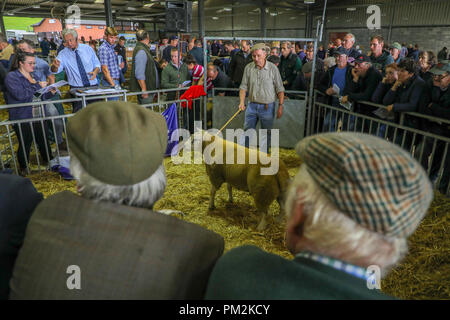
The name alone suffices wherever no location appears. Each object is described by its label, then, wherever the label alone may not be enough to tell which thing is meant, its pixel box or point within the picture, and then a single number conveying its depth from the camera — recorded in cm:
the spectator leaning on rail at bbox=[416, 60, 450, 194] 413
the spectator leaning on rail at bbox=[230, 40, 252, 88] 805
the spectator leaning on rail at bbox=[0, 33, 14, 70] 739
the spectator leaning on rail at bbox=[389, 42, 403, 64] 963
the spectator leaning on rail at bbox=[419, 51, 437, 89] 593
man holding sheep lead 534
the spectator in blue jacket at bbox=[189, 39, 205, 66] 991
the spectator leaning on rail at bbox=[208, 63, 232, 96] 691
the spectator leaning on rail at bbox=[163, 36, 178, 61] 1028
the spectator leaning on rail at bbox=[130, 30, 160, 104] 647
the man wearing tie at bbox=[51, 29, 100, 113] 577
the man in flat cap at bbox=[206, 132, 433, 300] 83
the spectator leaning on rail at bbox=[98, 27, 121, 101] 689
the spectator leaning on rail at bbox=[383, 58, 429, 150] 447
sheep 338
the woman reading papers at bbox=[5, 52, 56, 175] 473
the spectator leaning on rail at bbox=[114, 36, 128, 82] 1328
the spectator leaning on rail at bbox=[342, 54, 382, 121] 534
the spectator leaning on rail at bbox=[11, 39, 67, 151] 512
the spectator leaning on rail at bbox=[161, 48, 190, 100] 665
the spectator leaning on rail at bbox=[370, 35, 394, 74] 752
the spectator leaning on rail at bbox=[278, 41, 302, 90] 799
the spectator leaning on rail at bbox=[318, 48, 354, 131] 599
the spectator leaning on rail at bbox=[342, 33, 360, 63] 744
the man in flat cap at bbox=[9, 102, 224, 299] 106
